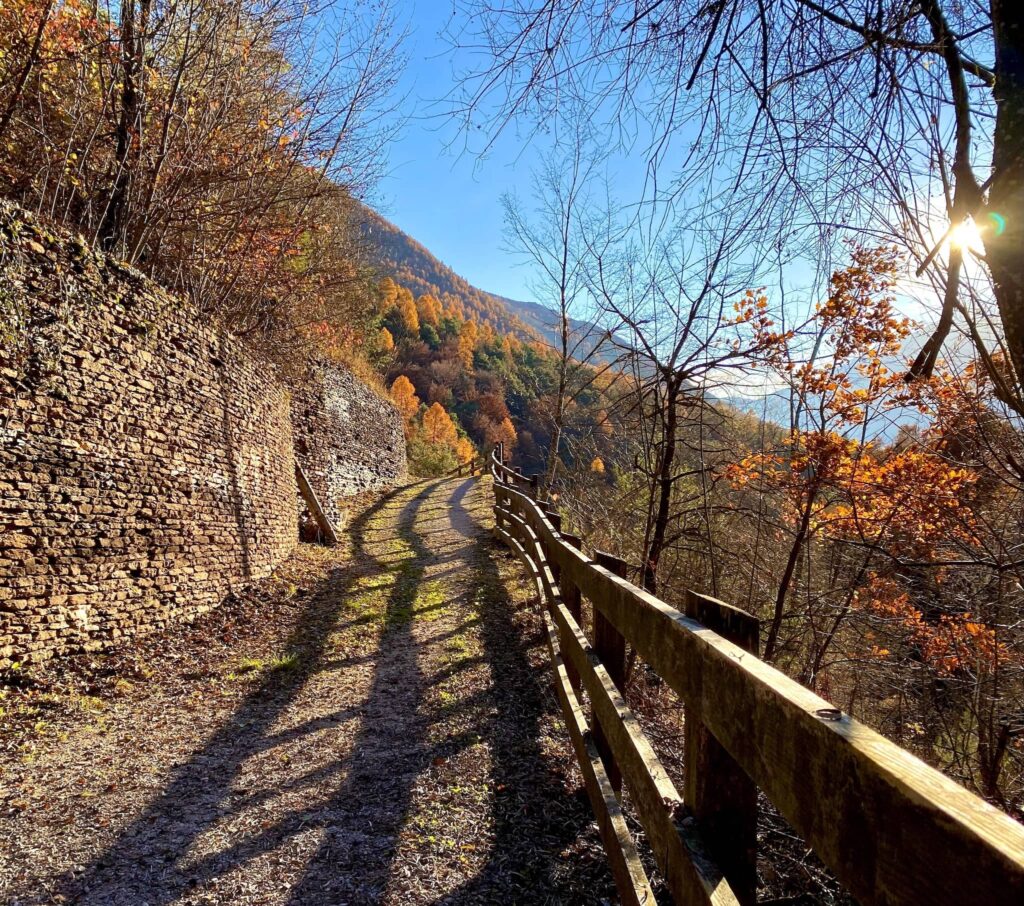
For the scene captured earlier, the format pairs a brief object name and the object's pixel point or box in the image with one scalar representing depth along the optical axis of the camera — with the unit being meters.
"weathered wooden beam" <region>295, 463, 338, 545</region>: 12.48
